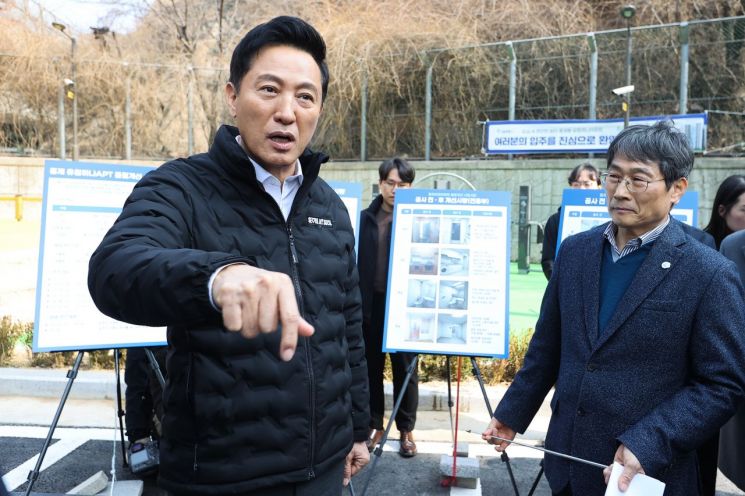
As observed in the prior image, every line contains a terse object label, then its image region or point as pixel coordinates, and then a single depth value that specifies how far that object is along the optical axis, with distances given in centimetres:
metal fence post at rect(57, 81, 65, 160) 2207
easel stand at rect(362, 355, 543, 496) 368
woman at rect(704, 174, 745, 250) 414
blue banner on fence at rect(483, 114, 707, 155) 1457
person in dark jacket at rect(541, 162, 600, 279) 515
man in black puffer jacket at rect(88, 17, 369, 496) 169
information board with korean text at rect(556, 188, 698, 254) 459
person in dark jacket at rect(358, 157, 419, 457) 480
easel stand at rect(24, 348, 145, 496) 338
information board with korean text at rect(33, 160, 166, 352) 385
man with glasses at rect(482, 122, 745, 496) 204
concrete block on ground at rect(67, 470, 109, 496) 398
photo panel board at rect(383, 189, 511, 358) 422
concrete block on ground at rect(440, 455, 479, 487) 415
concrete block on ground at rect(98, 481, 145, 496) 380
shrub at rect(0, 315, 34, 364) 648
